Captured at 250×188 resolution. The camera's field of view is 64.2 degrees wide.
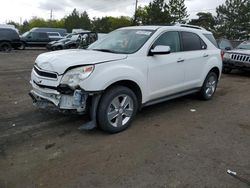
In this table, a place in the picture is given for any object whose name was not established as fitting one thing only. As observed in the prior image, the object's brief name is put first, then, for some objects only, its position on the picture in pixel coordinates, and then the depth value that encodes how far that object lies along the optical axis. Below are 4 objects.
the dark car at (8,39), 13.91
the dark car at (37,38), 17.03
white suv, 3.00
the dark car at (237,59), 7.49
